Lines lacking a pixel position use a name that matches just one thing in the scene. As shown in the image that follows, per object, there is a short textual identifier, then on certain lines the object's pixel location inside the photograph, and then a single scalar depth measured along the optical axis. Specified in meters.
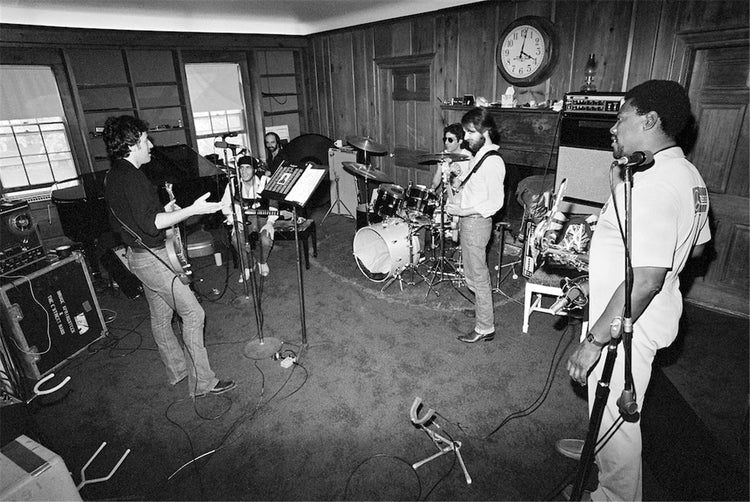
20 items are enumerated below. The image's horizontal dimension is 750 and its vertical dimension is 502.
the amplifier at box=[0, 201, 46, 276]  3.18
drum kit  4.48
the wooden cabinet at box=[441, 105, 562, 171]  4.57
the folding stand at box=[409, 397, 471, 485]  2.41
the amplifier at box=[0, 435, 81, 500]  1.69
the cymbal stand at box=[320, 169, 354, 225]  7.12
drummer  4.20
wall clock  4.55
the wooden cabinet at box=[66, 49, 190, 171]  6.30
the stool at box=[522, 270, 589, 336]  3.50
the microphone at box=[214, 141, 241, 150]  3.09
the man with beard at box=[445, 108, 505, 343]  3.15
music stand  3.01
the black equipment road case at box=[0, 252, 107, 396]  3.10
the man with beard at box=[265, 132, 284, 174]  6.53
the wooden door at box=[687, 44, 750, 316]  3.58
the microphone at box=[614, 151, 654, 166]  1.43
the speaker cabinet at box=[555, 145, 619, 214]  4.25
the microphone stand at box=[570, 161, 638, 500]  1.48
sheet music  3.00
